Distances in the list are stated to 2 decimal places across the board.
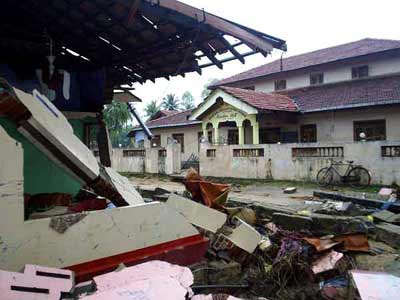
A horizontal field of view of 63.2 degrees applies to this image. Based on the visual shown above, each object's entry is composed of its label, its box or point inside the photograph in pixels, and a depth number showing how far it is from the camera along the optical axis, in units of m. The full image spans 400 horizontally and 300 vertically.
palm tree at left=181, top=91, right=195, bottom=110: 57.06
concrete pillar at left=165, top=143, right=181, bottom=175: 16.05
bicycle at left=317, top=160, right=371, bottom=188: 10.98
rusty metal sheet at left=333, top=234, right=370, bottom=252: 4.45
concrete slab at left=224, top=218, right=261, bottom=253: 4.11
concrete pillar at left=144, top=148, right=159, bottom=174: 16.53
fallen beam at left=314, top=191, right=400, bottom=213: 6.58
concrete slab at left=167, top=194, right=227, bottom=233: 3.65
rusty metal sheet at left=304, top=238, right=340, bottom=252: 4.34
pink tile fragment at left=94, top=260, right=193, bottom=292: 2.40
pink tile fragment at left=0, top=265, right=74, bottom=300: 2.11
